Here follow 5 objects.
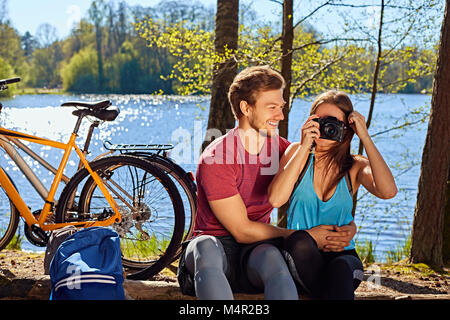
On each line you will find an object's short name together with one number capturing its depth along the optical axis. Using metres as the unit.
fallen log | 2.79
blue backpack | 2.46
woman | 2.44
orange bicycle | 3.50
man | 2.39
